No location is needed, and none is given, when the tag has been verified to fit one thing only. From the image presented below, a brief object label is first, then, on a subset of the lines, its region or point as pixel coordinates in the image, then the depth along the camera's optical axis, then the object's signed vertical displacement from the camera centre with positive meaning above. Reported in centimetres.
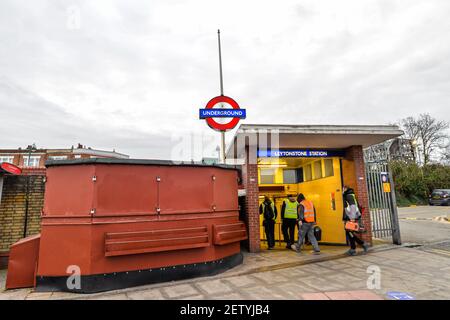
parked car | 2562 -16
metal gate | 912 -13
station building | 752 +143
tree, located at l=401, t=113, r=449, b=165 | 3391 +781
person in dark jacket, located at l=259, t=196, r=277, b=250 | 880 -65
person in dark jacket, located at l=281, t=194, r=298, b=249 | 894 -62
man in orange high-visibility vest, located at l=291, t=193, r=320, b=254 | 777 -64
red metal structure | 498 -48
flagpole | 959 +200
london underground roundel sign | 918 +295
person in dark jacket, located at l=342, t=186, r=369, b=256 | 747 -45
